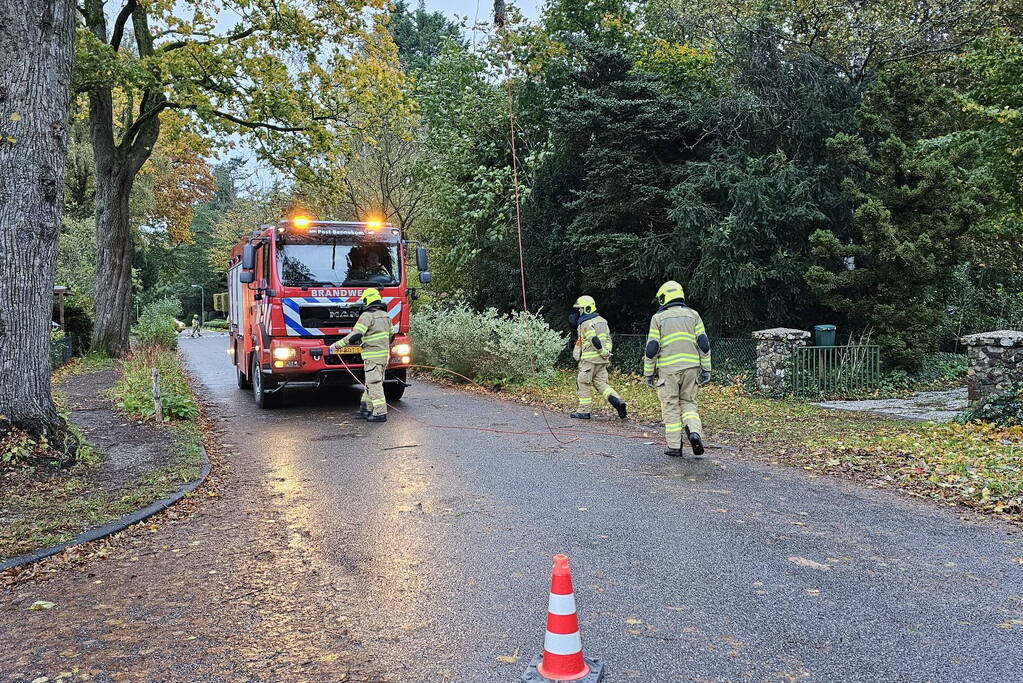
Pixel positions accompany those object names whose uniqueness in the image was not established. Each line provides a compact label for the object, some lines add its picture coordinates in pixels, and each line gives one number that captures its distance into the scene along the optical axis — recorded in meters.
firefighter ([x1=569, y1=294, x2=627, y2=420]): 11.45
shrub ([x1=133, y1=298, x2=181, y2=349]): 24.48
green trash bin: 14.09
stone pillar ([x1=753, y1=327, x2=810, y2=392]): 13.84
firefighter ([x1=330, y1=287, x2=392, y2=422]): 11.08
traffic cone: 3.20
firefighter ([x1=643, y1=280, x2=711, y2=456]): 8.38
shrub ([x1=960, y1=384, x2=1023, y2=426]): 9.66
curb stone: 4.98
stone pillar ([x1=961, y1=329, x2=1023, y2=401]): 10.29
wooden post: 10.32
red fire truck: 12.05
